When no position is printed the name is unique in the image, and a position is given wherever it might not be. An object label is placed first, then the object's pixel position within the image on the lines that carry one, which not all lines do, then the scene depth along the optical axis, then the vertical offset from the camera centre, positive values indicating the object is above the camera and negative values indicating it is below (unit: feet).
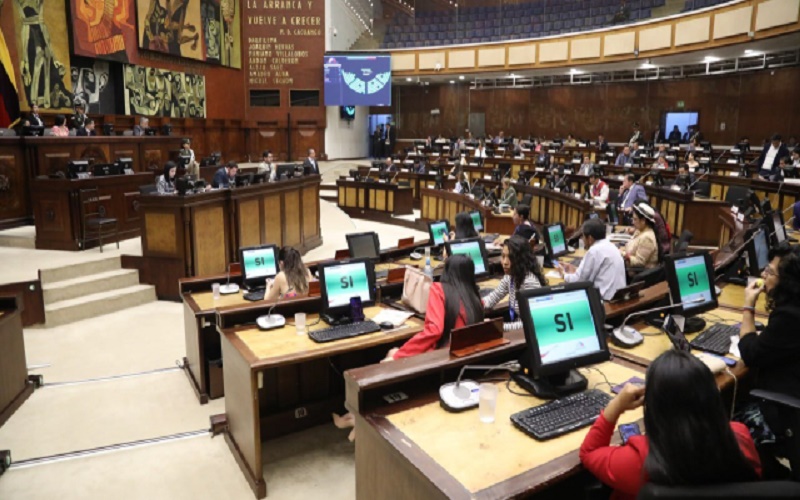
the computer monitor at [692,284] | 11.84 -2.74
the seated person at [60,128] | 30.89 +1.05
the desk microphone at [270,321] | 12.82 -3.76
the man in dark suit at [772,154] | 35.44 -0.17
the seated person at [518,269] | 13.29 -2.68
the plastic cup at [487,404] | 8.08 -3.46
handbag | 13.87 -3.30
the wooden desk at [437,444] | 6.73 -3.69
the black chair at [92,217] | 26.78 -3.20
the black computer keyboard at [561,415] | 7.76 -3.61
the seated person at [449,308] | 10.89 -2.91
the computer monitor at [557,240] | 20.65 -3.16
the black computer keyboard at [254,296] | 16.24 -4.03
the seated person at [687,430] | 5.26 -2.53
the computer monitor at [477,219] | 27.09 -3.17
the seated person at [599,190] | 33.39 -2.25
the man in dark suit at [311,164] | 36.52 -0.98
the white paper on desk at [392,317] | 13.25 -3.78
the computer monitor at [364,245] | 18.70 -3.06
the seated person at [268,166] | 34.11 -1.00
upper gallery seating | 56.03 +13.47
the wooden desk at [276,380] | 11.35 -5.27
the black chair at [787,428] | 5.85 -3.03
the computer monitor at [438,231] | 21.75 -3.01
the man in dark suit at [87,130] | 31.60 +0.96
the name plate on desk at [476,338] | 9.31 -3.02
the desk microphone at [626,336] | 11.08 -3.51
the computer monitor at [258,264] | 17.36 -3.40
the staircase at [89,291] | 22.11 -5.68
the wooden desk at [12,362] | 14.71 -5.48
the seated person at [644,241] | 18.43 -2.81
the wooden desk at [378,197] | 45.78 -3.75
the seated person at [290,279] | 15.29 -3.34
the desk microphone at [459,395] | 8.40 -3.56
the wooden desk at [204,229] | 24.08 -3.53
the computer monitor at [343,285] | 13.30 -3.11
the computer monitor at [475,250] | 17.54 -2.95
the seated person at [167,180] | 26.13 -1.41
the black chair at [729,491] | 4.70 -2.76
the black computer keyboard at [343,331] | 12.13 -3.81
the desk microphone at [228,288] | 16.92 -3.99
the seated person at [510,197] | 33.91 -2.73
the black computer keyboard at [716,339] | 10.98 -3.60
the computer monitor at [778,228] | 18.54 -2.42
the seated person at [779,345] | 9.14 -3.04
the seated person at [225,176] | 27.84 -1.30
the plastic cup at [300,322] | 12.68 -3.69
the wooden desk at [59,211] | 26.30 -2.83
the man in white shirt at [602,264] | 15.05 -2.90
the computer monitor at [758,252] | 15.75 -2.73
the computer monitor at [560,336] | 8.74 -2.81
